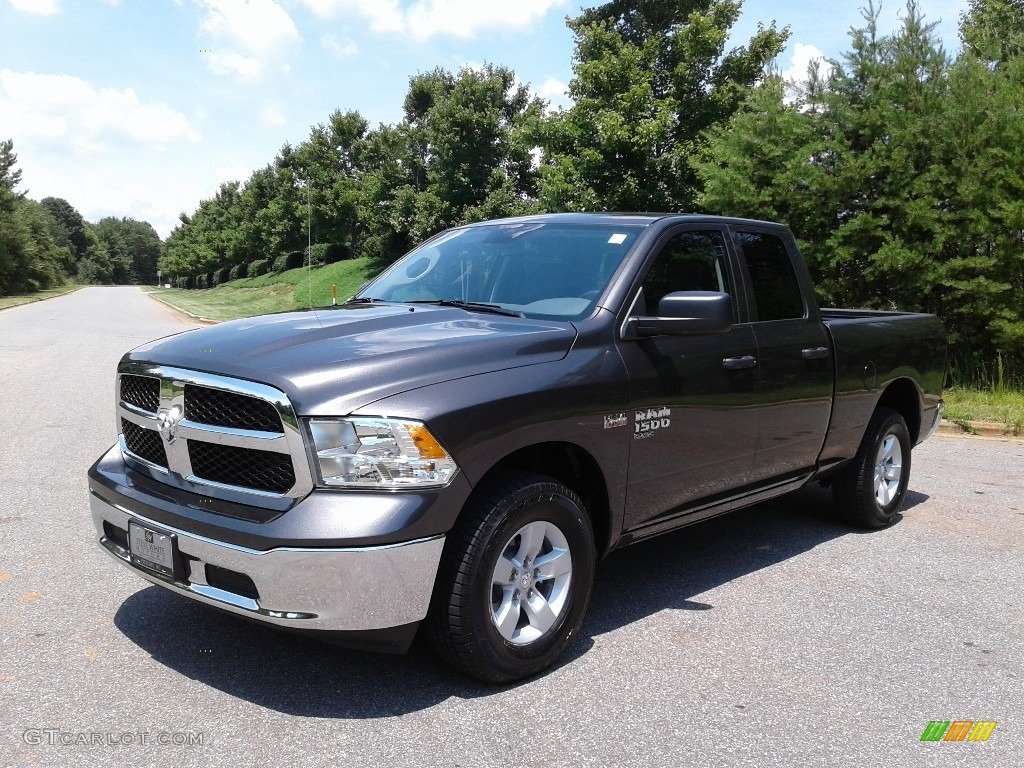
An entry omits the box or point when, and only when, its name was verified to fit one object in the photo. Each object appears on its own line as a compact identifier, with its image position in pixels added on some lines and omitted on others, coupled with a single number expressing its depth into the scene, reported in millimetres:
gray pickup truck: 3174
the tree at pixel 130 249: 174750
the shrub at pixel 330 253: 55031
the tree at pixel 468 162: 34344
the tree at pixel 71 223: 158750
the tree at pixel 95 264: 156000
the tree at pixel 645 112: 21125
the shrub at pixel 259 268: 68250
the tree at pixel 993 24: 12445
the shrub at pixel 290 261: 60141
